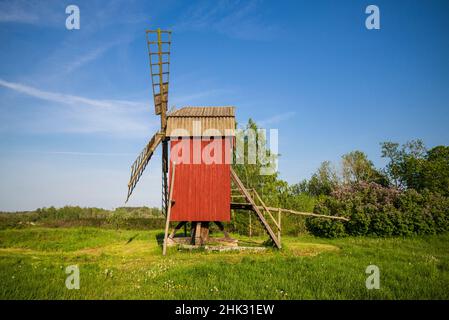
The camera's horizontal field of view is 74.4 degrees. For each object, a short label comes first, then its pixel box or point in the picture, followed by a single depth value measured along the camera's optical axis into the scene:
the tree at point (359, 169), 59.19
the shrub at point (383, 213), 23.62
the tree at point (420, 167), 49.05
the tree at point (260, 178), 32.84
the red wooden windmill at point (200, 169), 19.77
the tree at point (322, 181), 64.46
